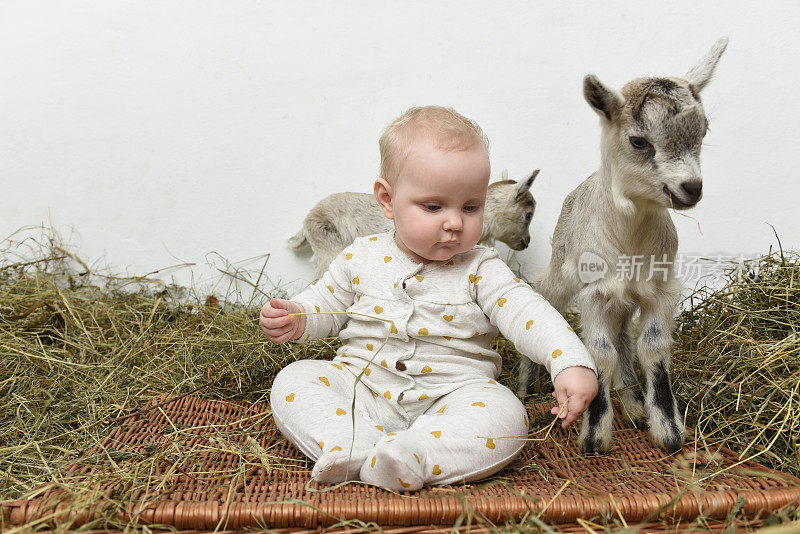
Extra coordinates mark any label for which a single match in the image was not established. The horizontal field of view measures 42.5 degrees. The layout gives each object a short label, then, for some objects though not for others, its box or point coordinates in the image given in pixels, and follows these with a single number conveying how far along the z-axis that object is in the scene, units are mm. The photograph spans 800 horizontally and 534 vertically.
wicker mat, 914
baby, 999
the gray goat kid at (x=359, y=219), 1476
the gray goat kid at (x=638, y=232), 1019
